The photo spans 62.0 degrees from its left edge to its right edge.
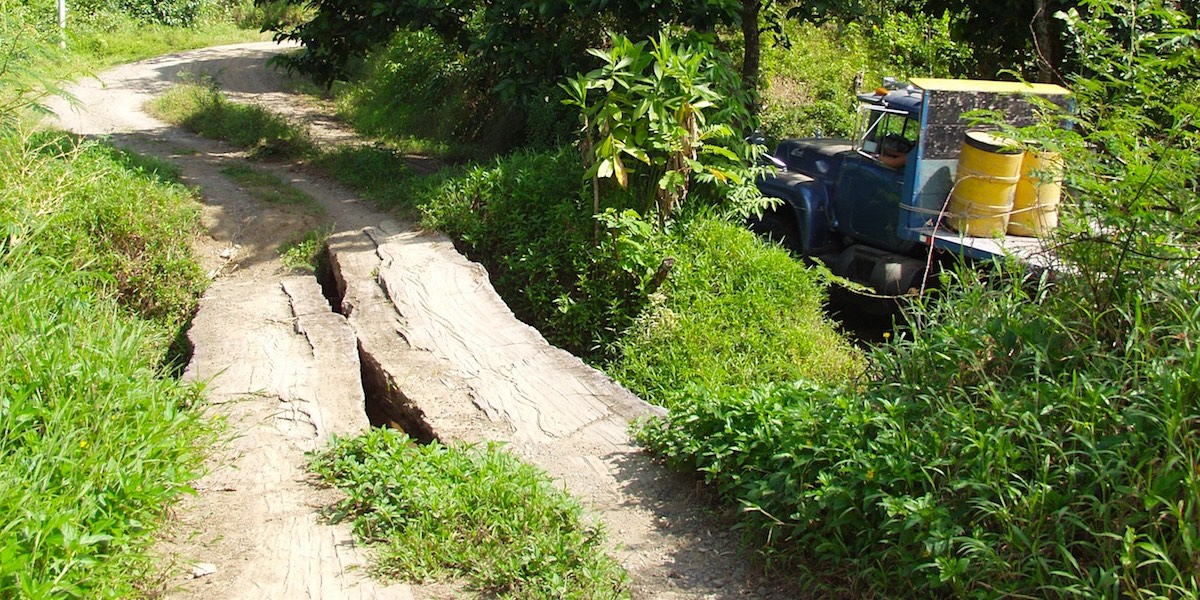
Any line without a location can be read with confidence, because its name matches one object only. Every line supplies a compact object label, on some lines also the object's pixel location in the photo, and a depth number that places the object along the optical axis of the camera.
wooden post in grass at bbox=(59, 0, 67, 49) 18.73
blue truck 7.67
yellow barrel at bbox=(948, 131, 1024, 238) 7.21
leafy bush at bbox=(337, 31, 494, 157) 12.20
